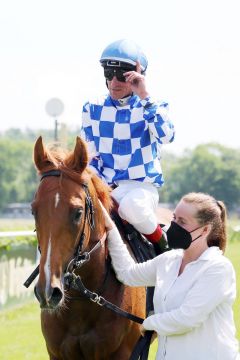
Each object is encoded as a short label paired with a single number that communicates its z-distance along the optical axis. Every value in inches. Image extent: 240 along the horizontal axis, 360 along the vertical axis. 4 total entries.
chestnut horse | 342.3
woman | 325.4
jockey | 427.5
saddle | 423.5
